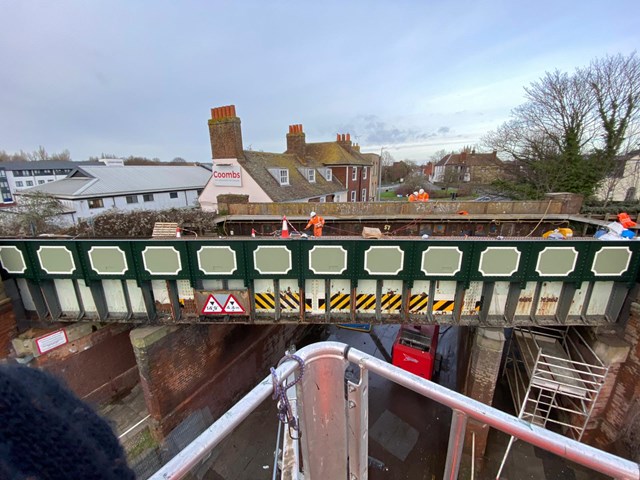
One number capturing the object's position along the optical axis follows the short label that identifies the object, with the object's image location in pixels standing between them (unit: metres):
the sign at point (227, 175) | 21.45
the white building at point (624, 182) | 19.92
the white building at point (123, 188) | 25.30
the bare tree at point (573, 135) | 19.05
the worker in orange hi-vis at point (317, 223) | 10.55
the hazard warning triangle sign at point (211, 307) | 7.55
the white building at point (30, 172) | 62.56
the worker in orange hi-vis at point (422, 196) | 14.06
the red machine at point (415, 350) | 10.75
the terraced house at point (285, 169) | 21.05
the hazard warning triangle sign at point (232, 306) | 7.54
